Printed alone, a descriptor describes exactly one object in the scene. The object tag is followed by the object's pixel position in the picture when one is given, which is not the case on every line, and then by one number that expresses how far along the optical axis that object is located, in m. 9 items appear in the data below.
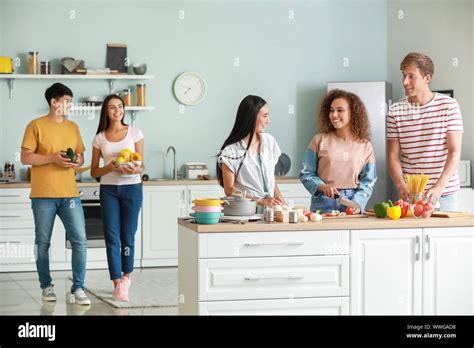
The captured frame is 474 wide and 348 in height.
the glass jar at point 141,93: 7.74
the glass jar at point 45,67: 7.54
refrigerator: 7.66
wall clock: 7.91
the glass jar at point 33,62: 7.55
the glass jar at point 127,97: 7.70
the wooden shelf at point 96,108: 7.63
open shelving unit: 7.50
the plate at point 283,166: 8.01
